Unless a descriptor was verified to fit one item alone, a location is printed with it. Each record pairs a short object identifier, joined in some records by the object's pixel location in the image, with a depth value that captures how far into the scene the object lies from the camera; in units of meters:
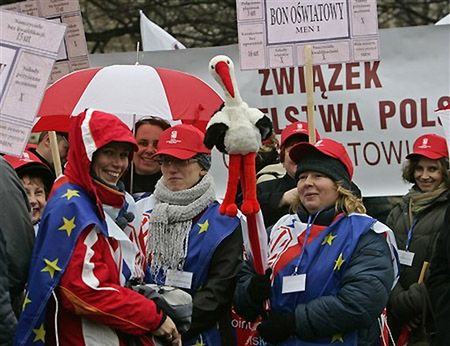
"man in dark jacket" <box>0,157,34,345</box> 10.43
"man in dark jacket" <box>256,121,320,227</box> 14.46
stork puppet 10.62
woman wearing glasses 12.17
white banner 17.78
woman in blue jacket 11.63
